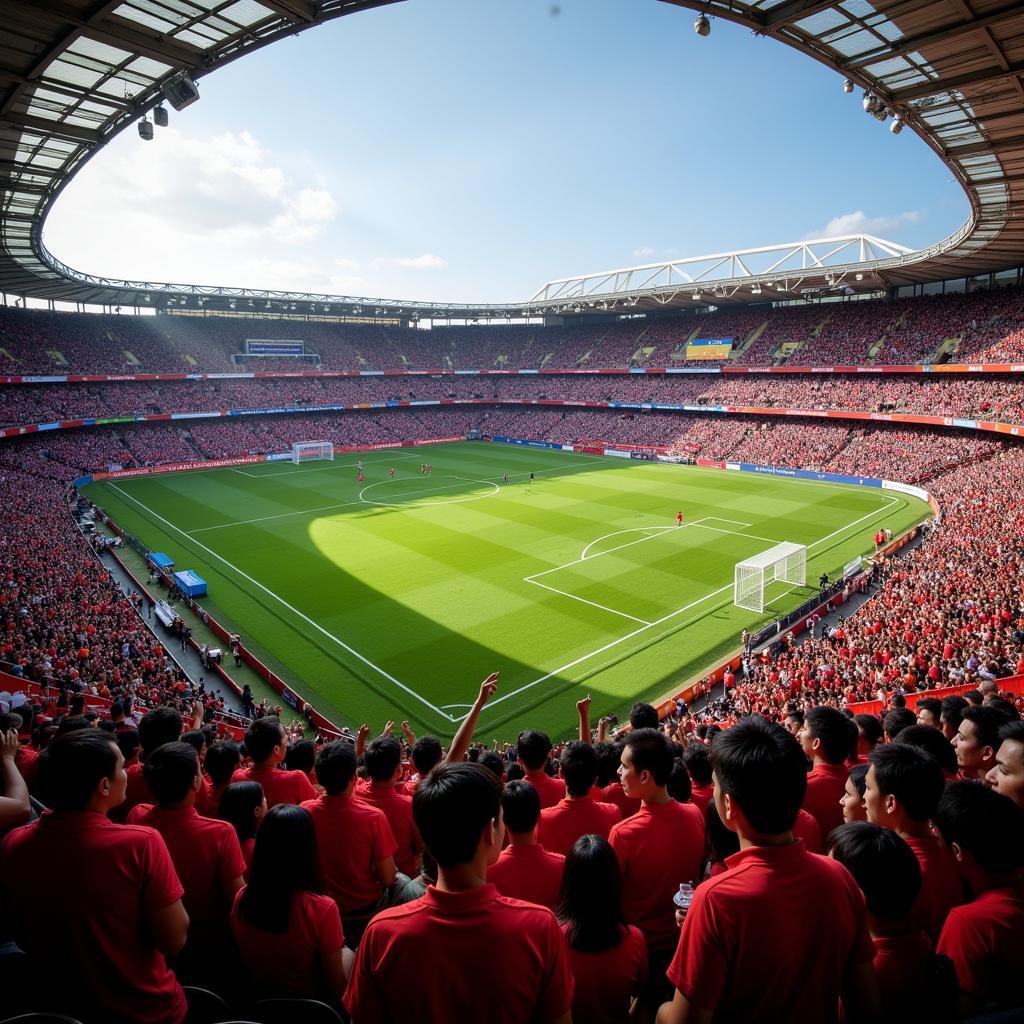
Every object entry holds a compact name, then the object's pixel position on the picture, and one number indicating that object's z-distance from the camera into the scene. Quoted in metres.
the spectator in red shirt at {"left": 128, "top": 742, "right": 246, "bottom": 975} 4.00
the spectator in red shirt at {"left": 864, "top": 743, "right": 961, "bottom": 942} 3.66
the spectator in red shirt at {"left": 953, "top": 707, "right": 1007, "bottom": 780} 5.70
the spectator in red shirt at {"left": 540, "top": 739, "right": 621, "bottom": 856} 4.94
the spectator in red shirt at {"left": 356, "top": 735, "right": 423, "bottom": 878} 5.49
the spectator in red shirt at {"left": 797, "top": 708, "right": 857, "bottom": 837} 5.31
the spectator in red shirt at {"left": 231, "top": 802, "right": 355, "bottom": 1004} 3.25
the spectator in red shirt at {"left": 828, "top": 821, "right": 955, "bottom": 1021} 2.93
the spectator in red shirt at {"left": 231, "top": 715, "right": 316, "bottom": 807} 5.73
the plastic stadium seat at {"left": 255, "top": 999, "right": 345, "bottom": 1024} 3.02
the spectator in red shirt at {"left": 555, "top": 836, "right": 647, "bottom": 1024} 2.98
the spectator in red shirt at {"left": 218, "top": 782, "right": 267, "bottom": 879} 4.84
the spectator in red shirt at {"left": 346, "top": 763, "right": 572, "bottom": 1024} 2.27
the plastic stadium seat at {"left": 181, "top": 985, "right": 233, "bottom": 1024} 3.39
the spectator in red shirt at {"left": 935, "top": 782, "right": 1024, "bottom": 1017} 2.99
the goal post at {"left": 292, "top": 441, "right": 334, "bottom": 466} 60.50
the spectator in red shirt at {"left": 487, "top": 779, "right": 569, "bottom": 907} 3.84
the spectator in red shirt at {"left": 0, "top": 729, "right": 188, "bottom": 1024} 3.11
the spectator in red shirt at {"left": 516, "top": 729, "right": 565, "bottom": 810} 6.28
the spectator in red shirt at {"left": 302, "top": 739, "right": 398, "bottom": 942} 4.46
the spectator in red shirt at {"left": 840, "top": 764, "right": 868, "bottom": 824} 4.66
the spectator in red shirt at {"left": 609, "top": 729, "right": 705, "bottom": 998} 4.08
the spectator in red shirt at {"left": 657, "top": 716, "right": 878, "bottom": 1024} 2.44
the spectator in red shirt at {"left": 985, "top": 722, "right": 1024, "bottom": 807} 4.23
